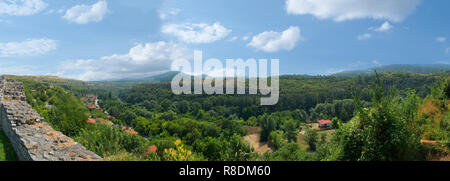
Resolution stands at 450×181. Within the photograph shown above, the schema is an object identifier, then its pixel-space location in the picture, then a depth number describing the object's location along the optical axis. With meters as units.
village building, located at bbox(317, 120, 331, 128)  66.34
